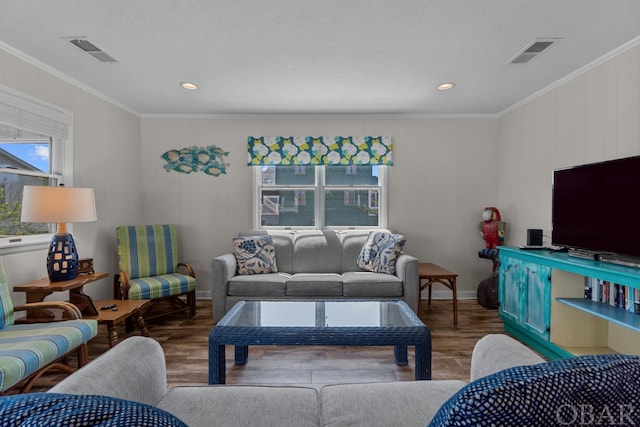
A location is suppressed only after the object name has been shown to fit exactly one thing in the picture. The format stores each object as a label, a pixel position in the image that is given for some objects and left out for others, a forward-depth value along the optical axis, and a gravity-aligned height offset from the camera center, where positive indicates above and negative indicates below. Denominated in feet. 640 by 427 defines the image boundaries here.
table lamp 8.59 -0.05
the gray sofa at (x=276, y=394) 3.73 -2.23
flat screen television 7.37 +0.15
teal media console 7.53 -2.27
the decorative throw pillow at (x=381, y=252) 12.41 -1.41
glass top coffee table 6.68 -2.34
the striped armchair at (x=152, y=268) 11.32 -2.04
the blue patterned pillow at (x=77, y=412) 1.66 -1.02
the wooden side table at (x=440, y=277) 11.62 -2.11
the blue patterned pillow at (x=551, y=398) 1.74 -0.94
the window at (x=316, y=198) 15.21 +0.68
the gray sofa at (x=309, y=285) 11.47 -2.41
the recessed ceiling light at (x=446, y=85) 11.24 +4.26
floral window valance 14.82 +2.70
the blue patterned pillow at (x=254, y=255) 12.51 -1.54
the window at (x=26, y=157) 8.91 +1.56
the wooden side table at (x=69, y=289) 8.45 -1.95
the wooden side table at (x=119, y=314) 9.14 -2.80
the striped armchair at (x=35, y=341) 5.63 -2.43
